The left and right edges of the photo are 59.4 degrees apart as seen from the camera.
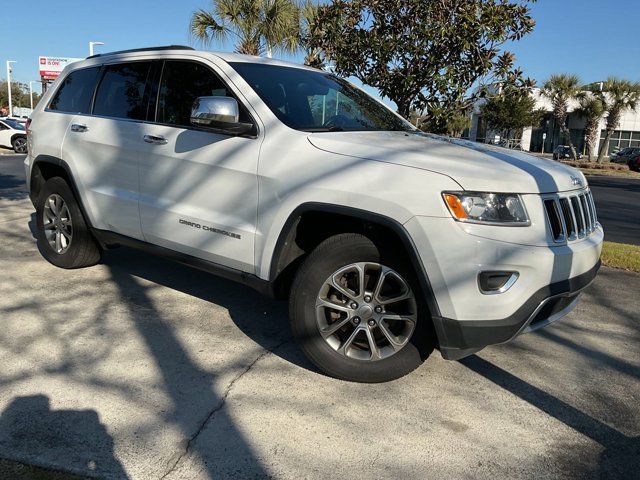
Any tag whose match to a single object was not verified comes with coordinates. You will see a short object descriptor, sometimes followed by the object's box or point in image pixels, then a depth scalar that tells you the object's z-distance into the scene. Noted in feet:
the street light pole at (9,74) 193.24
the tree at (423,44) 19.65
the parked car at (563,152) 170.19
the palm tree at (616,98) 144.25
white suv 9.33
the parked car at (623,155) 160.40
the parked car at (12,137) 80.23
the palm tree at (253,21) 44.55
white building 207.26
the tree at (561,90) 144.92
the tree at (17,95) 275.80
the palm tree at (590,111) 148.77
